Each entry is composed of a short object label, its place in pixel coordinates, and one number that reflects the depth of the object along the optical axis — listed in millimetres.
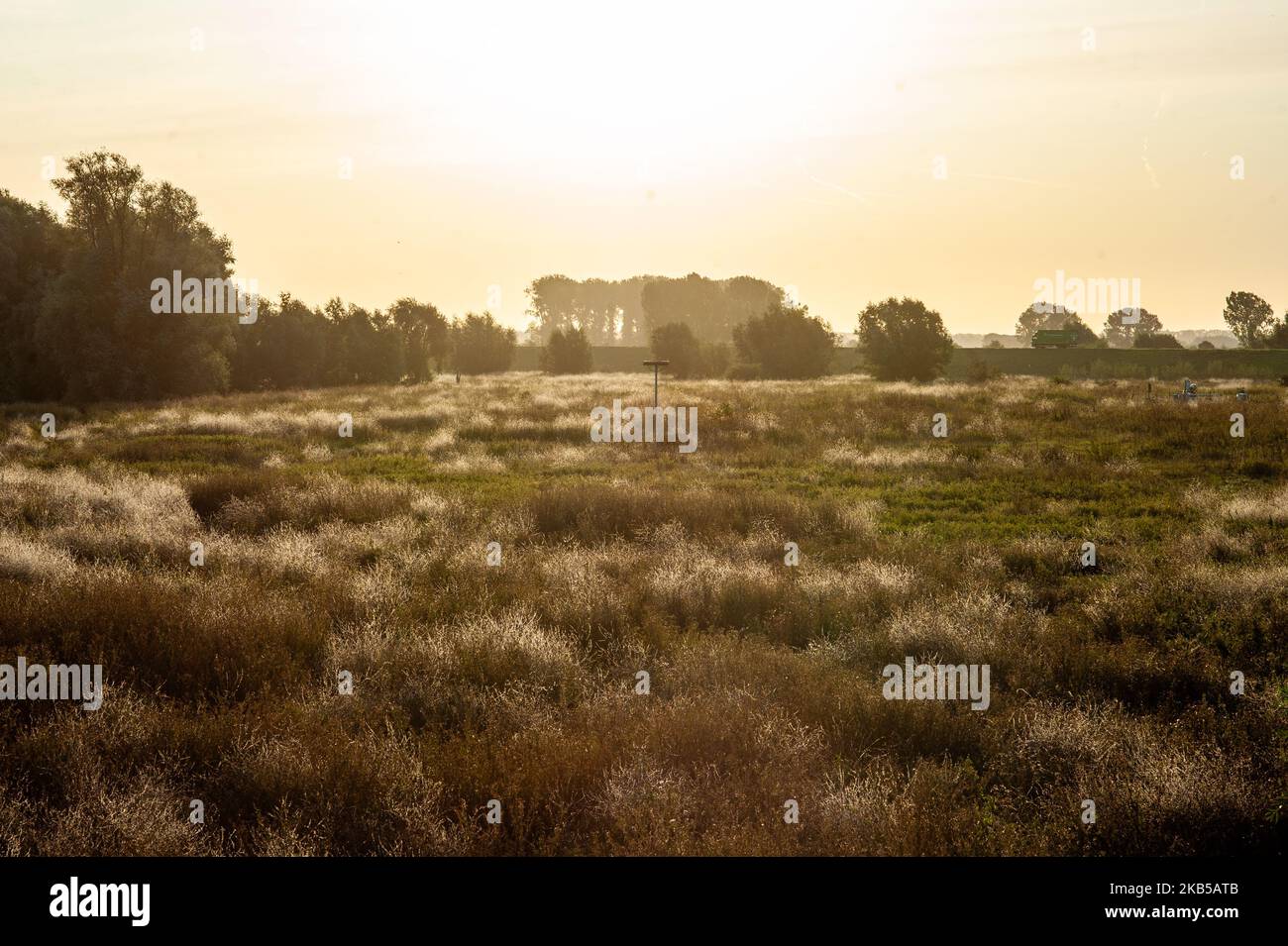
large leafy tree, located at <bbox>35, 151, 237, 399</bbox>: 36031
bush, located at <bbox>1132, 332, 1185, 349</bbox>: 80500
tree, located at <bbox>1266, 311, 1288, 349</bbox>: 76500
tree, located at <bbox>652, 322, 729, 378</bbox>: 68875
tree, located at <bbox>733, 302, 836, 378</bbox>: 65312
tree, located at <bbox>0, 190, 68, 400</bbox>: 37594
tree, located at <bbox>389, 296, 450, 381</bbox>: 65375
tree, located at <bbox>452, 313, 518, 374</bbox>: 86312
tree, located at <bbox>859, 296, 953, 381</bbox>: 52500
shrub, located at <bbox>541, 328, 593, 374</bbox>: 79188
